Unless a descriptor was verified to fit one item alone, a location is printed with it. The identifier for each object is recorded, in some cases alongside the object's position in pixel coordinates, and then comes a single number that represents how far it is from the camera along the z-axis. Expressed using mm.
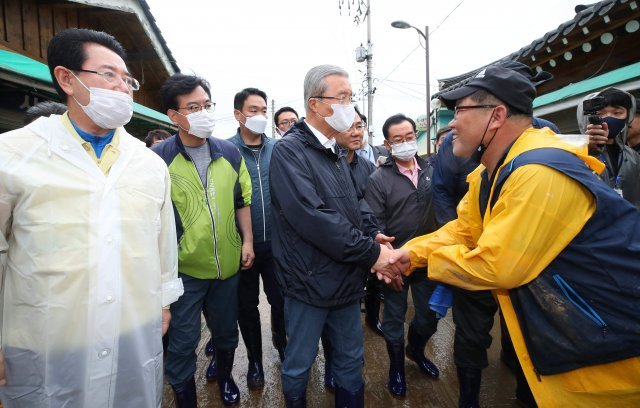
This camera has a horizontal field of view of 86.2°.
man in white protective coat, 1448
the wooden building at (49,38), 3834
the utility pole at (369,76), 16844
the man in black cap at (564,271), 1475
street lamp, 14109
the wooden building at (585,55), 4414
